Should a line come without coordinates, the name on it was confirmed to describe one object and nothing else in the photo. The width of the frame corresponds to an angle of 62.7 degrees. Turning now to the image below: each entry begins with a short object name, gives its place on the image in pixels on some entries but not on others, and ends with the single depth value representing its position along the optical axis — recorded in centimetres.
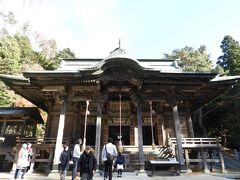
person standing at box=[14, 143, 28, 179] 795
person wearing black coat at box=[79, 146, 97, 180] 594
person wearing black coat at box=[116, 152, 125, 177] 986
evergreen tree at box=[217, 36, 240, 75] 2544
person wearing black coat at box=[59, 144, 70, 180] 834
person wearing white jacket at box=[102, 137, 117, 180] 790
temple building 1167
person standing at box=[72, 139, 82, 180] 827
